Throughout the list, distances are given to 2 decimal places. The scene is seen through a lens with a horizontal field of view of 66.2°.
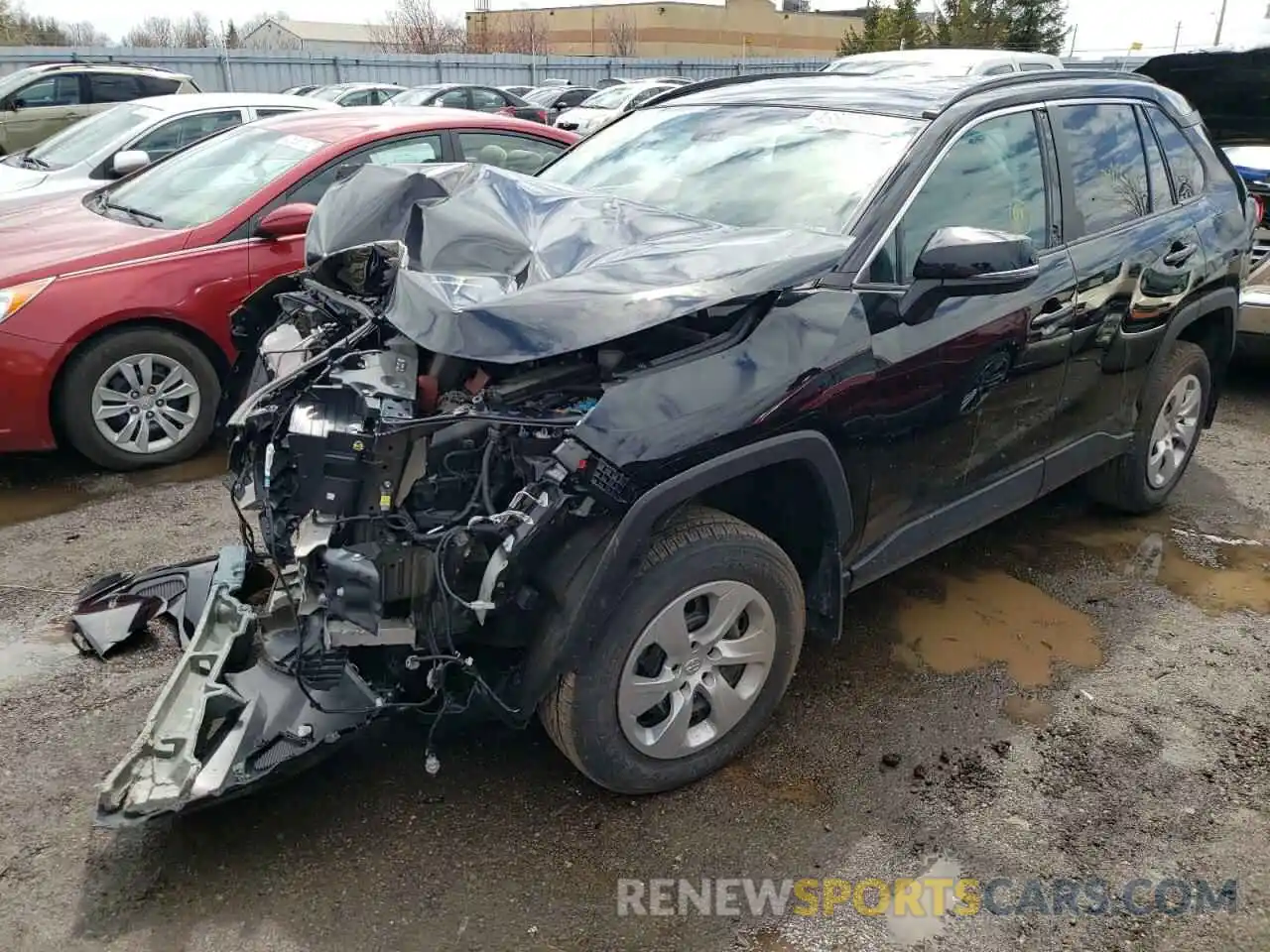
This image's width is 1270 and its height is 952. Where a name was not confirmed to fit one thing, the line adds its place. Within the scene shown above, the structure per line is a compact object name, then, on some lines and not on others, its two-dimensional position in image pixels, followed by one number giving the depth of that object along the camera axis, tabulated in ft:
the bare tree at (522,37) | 168.35
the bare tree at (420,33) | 161.48
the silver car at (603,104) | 48.62
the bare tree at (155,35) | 198.39
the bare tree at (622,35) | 184.55
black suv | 7.93
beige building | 194.18
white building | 195.83
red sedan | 14.88
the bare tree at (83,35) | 192.86
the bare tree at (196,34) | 195.45
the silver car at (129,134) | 25.79
